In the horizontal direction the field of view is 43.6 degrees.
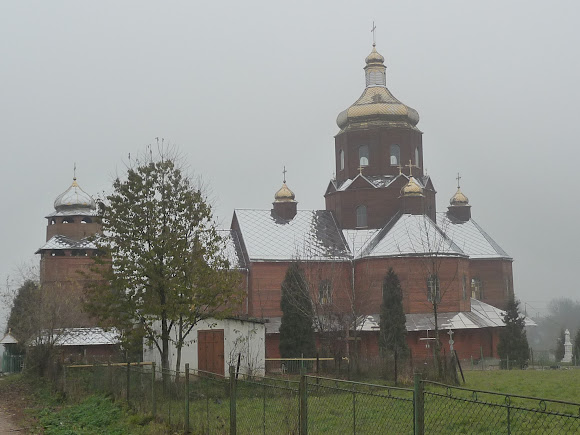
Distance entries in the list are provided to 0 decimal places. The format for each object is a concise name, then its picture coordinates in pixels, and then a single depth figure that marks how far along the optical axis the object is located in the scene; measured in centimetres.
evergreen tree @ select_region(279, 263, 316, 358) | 2953
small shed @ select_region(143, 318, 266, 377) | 2298
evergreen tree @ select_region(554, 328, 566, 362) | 4169
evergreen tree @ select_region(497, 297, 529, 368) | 3406
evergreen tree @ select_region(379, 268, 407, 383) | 3092
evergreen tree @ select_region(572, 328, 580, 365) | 3633
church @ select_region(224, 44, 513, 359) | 3556
